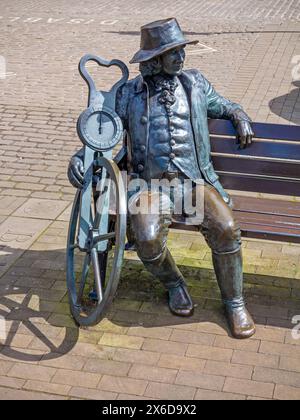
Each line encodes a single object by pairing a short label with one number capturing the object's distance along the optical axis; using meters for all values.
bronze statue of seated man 4.37
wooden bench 4.79
